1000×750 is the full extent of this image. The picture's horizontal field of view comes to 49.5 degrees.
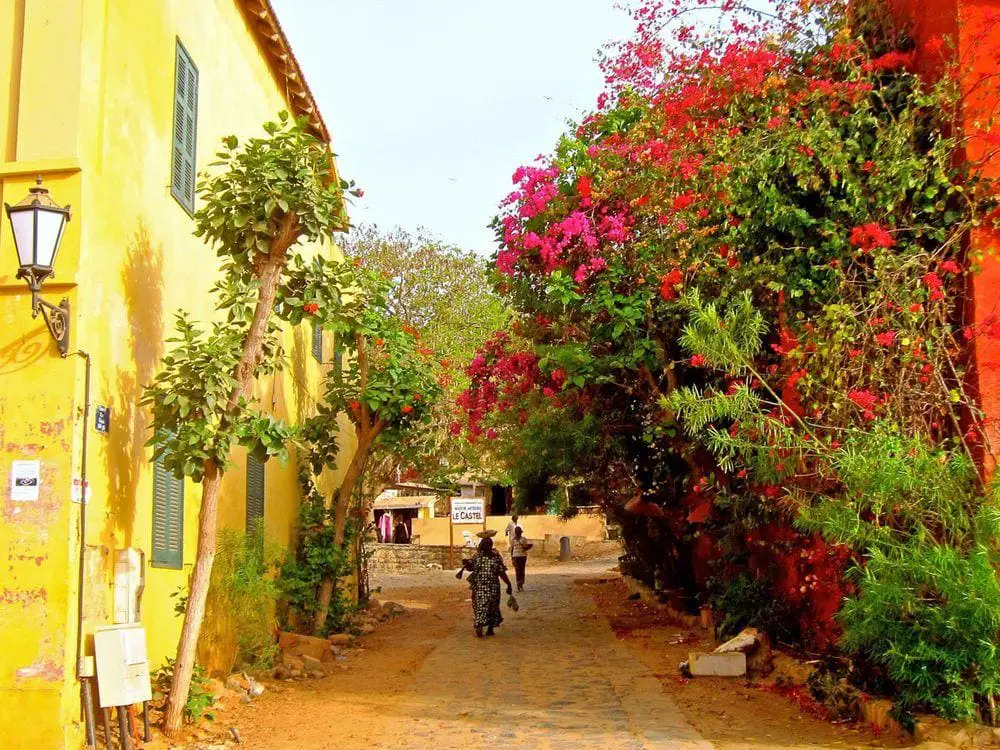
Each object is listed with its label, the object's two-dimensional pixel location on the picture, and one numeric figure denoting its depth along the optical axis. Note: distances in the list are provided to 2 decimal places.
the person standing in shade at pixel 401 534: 45.31
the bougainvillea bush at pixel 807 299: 7.99
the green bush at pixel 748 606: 11.61
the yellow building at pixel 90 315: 7.82
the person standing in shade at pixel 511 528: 25.07
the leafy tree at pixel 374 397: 14.91
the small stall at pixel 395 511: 44.41
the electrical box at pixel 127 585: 8.55
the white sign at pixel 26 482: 7.93
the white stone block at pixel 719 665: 11.30
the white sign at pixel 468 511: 29.94
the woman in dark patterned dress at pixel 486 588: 16.66
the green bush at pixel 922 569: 7.50
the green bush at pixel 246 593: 11.01
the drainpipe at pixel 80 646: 7.84
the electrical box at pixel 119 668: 7.80
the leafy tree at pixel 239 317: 8.72
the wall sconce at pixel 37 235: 7.66
